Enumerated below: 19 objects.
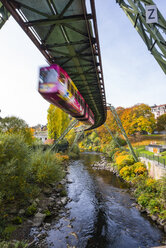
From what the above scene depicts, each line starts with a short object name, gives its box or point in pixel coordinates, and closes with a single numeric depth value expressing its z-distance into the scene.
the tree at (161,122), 40.32
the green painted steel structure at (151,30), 4.48
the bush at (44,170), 11.16
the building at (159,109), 68.77
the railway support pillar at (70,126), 20.95
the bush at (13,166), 7.30
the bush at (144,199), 9.64
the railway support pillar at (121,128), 16.76
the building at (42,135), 53.35
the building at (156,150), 18.41
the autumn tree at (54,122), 33.38
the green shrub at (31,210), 8.21
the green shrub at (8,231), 6.25
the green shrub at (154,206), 8.60
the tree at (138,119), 31.39
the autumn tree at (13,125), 16.28
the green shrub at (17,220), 7.37
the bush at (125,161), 16.92
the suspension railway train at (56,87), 6.70
